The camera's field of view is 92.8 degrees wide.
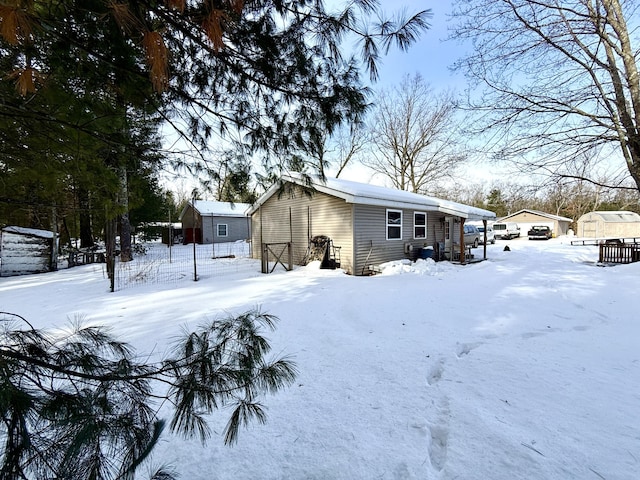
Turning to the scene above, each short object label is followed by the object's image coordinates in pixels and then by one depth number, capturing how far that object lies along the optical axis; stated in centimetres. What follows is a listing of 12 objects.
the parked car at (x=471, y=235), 1708
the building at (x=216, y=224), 2417
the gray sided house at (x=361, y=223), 982
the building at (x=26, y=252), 1002
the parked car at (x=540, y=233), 2881
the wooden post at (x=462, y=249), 1222
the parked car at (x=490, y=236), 2570
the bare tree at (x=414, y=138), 2075
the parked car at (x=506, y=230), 3164
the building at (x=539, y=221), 3347
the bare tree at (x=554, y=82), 552
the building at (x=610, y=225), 2988
